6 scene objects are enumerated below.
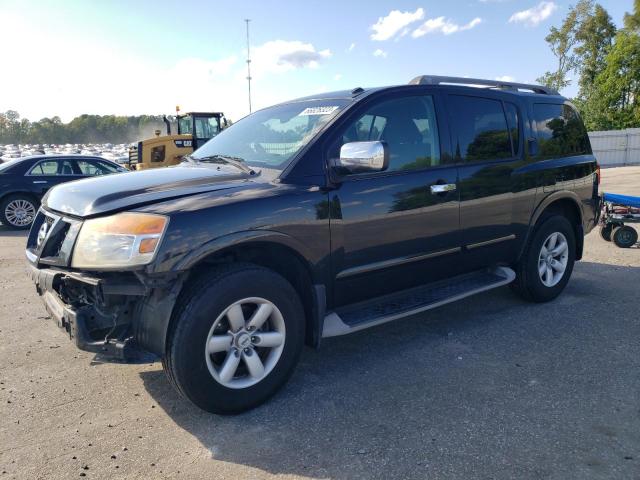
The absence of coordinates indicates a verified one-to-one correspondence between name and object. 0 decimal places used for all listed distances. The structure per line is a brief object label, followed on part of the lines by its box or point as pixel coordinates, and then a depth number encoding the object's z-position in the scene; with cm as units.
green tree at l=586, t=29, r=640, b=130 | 3562
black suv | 278
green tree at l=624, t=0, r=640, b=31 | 3743
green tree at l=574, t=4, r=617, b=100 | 4234
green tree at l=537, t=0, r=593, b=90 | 4309
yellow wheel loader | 1497
